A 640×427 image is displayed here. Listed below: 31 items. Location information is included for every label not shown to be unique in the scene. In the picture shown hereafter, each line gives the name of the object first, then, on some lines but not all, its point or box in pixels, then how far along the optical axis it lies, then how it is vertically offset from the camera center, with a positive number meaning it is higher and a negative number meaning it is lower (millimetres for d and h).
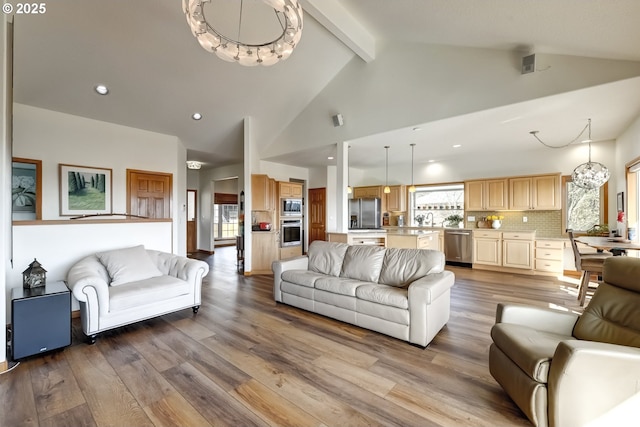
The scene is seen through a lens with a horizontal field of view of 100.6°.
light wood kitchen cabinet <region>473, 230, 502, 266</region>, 5934 -834
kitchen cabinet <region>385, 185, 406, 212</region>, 7785 +372
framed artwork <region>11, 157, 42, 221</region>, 4223 +410
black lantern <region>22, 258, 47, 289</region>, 2512 -597
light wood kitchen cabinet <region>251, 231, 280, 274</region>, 5664 -840
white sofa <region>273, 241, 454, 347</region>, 2566 -853
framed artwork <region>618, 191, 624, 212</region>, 4484 +148
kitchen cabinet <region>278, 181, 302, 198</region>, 6879 +614
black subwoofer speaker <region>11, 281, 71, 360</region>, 2221 -925
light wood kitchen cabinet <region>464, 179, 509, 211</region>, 6199 +389
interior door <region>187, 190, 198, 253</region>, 8867 -272
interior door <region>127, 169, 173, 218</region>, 5328 +417
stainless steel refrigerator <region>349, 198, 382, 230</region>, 7895 -43
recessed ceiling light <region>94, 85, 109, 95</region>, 4238 +2005
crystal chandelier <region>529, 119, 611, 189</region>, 3801 +505
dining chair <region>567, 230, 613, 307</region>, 3619 -763
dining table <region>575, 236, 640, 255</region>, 3262 -438
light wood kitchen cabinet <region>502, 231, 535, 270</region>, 5543 -837
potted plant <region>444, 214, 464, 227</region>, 7062 -241
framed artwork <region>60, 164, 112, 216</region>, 4609 +424
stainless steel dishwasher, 6352 -844
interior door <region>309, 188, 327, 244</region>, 7988 -47
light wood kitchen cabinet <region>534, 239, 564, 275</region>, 5281 -937
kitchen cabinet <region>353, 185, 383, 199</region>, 7991 +618
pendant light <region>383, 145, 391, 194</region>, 7700 +1125
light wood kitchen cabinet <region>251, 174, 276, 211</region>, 5664 +424
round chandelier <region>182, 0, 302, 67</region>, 2273 +1712
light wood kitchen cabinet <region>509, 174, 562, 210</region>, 5629 +391
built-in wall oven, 6691 -521
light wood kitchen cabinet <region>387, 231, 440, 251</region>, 5023 -567
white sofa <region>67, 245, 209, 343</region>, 2543 -798
